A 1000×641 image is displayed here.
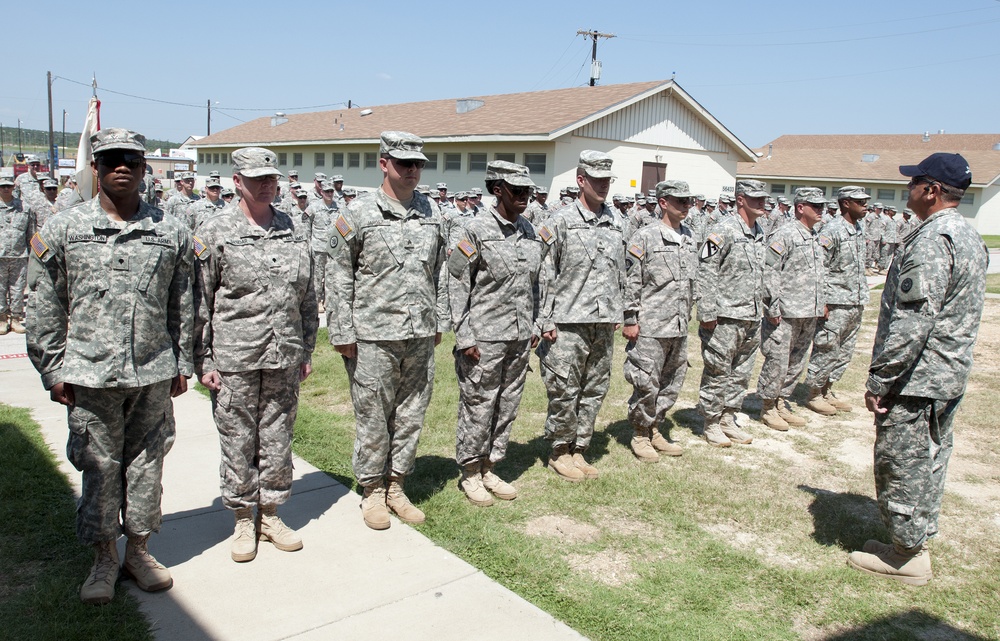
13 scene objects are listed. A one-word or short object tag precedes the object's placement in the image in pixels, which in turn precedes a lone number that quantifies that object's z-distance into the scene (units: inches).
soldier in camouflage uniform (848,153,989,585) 145.9
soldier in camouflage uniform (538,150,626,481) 203.0
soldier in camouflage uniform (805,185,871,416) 292.2
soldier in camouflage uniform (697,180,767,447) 245.8
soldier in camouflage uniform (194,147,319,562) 149.1
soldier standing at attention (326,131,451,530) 166.6
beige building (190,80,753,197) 797.2
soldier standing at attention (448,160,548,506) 182.5
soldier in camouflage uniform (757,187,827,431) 274.2
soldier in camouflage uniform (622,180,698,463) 226.8
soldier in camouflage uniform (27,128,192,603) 128.0
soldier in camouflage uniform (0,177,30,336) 382.0
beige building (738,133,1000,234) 1378.0
